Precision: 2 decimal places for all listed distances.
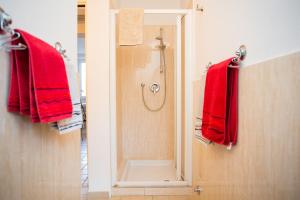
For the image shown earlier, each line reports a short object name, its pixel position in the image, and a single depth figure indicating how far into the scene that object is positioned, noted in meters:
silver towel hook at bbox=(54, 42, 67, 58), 1.04
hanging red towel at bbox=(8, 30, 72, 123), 0.71
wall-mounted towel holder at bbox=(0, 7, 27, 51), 0.56
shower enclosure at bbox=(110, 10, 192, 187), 3.03
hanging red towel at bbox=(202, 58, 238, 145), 1.00
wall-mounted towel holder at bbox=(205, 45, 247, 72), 0.94
